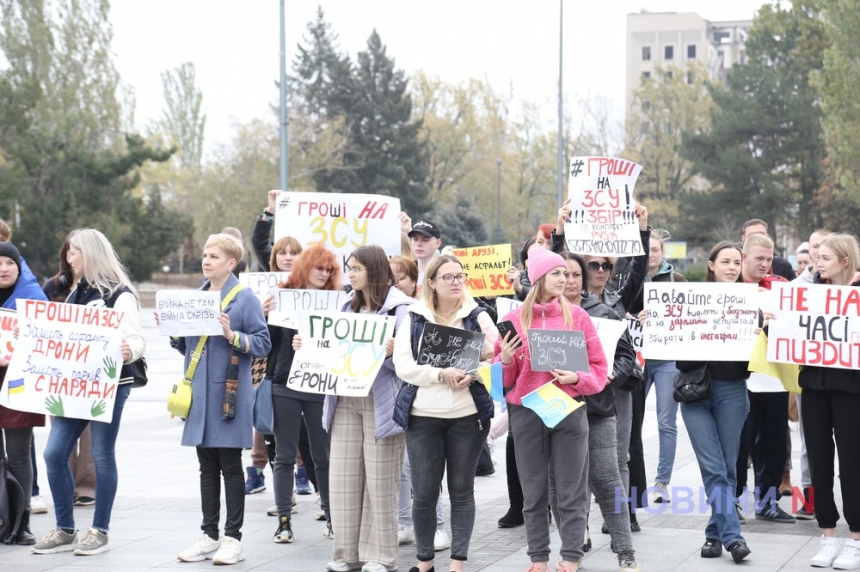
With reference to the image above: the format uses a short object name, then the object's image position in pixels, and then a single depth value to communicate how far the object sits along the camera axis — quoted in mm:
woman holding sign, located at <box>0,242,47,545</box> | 7777
